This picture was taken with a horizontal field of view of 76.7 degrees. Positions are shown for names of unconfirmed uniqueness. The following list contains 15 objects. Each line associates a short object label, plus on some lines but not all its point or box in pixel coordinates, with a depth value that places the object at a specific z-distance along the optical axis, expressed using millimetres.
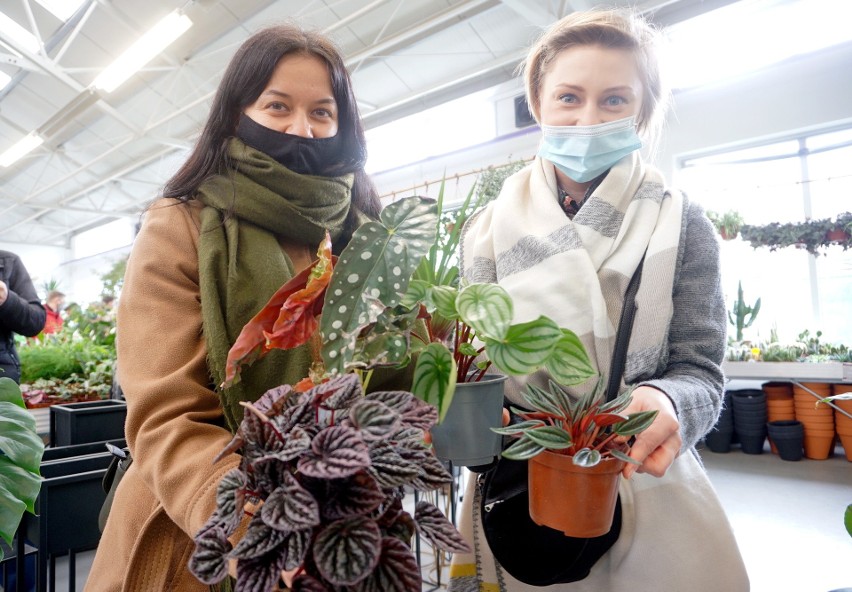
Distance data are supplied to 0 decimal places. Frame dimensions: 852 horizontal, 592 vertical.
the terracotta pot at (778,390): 4824
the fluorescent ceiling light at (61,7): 6965
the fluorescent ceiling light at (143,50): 5246
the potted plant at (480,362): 590
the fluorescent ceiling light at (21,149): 9266
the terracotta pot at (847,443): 4348
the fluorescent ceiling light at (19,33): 7273
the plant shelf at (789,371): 4195
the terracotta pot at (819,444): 4496
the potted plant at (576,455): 632
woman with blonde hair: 819
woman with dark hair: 724
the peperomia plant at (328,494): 414
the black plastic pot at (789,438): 4496
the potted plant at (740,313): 5215
